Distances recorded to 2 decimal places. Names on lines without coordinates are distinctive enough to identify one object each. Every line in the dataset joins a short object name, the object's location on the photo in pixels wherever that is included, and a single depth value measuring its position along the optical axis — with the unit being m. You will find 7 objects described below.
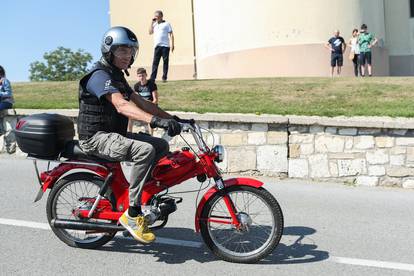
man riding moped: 4.45
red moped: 4.60
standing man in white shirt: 13.93
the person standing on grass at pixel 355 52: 17.84
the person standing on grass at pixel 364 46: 17.31
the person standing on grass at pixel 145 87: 10.27
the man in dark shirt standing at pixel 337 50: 17.59
